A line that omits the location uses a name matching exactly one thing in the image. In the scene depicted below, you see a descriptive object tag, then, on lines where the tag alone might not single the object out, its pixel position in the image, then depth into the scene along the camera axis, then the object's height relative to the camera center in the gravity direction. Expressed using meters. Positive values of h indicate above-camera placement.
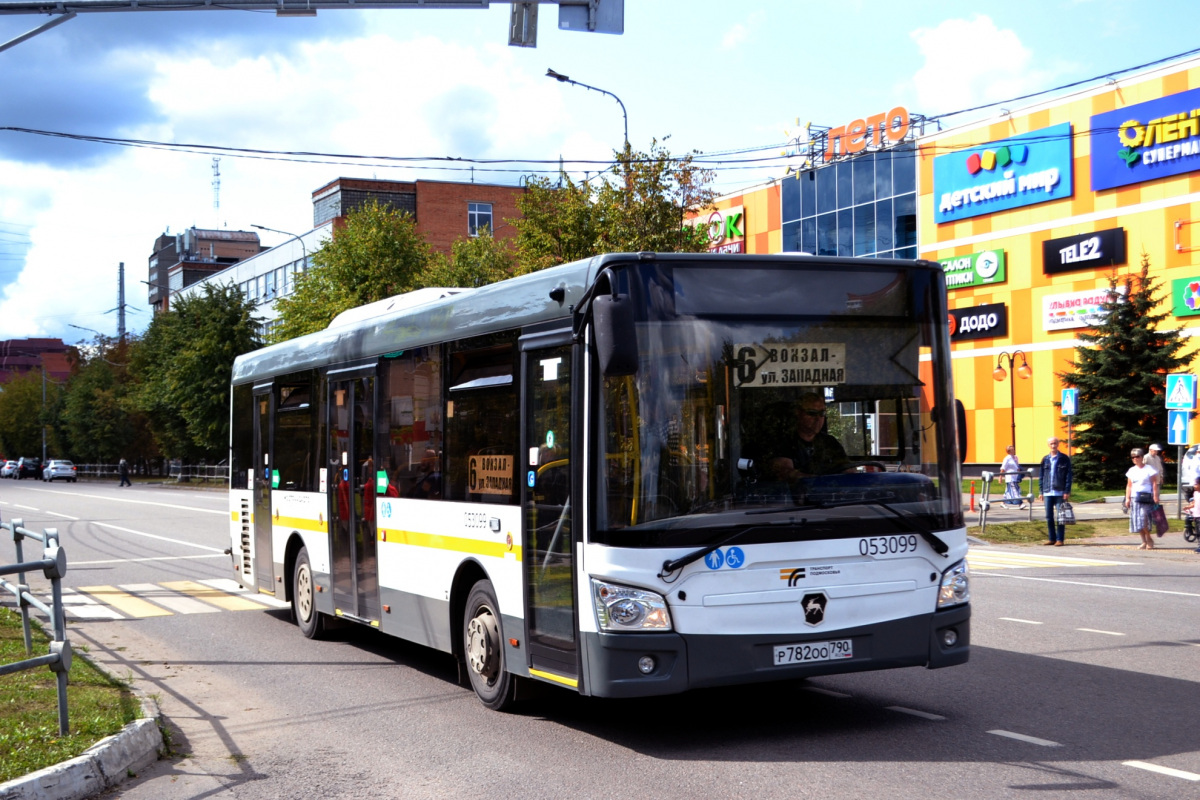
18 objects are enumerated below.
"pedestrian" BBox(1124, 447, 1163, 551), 21.53 -1.27
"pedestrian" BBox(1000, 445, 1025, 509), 30.59 -1.26
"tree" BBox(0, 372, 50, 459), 122.50 +2.78
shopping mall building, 38.34 +7.40
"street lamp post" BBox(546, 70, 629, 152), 30.86 +8.81
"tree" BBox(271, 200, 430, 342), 48.50 +6.55
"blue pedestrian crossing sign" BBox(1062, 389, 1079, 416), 36.25 +0.59
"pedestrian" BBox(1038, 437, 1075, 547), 22.44 -1.08
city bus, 6.78 -0.30
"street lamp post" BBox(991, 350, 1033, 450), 43.38 +1.86
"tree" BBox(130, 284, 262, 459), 64.75 +4.44
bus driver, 7.00 -0.13
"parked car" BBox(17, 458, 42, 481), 101.73 -2.12
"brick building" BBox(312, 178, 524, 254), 77.38 +14.69
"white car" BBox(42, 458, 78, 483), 87.31 -2.02
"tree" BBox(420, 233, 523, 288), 47.16 +6.73
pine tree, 36.56 +1.22
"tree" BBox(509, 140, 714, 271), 29.28 +5.30
